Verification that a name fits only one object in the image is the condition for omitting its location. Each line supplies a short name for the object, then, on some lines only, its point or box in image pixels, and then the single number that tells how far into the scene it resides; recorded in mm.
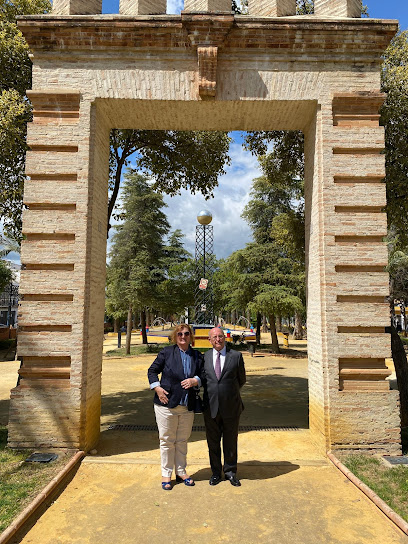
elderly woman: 4895
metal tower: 23562
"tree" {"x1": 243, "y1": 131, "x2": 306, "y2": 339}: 10828
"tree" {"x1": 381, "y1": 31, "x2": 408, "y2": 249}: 8500
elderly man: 5004
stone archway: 6117
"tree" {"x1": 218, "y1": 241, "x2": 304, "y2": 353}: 22672
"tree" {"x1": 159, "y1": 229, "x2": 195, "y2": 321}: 24719
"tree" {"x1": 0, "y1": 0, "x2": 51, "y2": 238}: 7996
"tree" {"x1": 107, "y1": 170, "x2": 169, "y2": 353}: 23547
